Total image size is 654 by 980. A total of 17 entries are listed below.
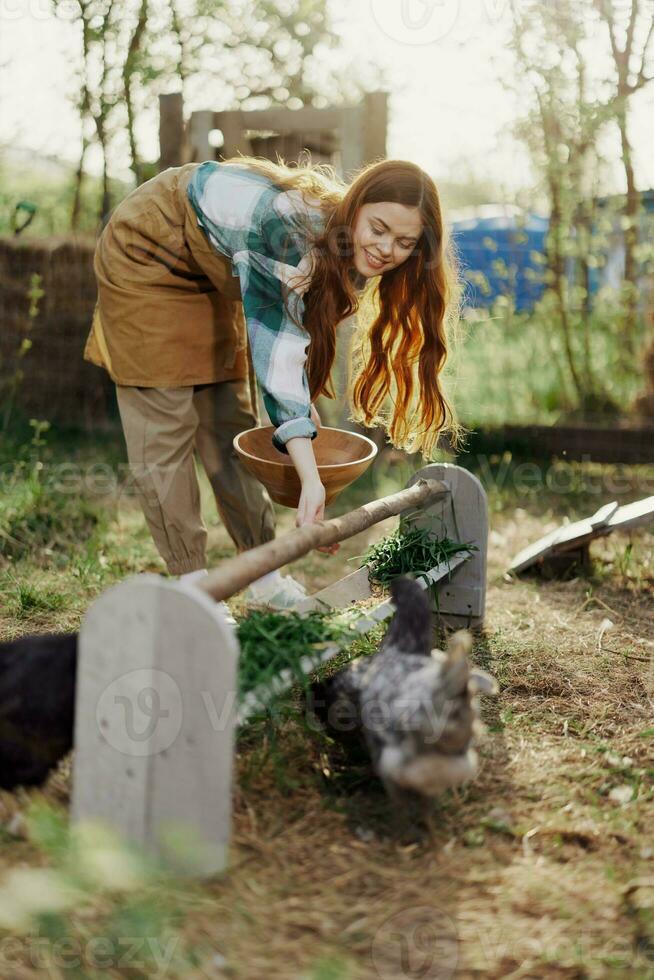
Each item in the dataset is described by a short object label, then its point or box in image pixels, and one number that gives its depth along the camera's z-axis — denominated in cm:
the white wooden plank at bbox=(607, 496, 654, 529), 354
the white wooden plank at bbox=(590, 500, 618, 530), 352
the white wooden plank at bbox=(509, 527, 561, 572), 371
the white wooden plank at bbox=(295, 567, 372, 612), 262
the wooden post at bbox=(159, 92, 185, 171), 515
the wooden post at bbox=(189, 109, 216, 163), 522
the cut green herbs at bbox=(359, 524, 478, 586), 275
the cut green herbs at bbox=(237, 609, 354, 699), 190
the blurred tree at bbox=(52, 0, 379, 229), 625
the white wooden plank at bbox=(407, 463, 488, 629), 302
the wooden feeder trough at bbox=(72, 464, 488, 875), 163
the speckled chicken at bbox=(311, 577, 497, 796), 172
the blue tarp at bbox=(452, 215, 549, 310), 585
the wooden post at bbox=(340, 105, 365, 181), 519
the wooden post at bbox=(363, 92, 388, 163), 519
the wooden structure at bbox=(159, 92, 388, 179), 518
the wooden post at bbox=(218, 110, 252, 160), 523
